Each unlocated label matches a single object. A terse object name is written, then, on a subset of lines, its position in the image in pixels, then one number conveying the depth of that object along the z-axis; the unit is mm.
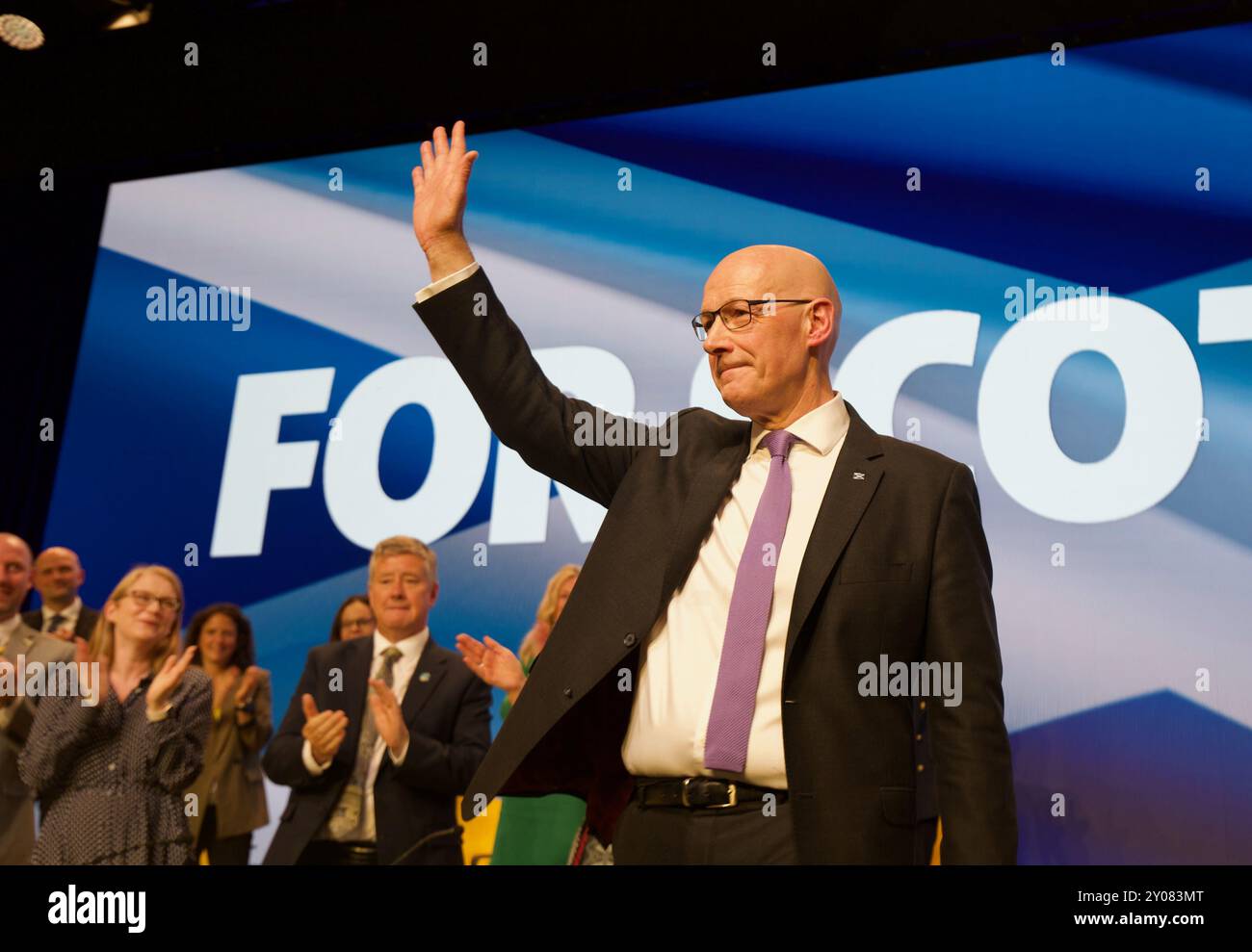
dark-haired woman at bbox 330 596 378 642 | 5273
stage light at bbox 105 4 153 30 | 5781
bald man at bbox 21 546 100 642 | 5594
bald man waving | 1918
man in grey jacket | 4590
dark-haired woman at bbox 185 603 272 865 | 5059
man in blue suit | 4203
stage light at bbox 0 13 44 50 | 5781
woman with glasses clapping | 3889
